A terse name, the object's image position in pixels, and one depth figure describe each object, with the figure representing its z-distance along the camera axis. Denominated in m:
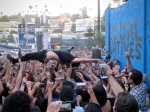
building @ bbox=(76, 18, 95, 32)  61.22
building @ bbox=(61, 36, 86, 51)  39.34
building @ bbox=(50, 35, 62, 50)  33.58
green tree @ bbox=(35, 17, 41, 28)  88.69
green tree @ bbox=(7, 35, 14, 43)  63.97
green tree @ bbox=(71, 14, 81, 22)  114.11
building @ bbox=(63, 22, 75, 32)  88.99
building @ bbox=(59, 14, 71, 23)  123.28
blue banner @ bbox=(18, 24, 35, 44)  24.28
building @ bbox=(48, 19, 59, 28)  120.93
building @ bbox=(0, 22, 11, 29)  81.87
